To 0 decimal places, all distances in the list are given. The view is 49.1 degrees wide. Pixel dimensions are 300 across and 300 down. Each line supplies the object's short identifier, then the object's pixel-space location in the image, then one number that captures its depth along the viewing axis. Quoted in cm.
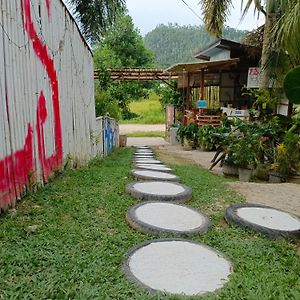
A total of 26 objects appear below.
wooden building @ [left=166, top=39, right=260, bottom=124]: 1223
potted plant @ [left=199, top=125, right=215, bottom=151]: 1155
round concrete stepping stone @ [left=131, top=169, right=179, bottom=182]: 448
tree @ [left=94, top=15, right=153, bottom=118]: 2662
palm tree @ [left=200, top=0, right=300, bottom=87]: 465
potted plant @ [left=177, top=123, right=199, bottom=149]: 1273
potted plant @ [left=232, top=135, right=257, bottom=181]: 627
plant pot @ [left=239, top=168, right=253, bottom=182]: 629
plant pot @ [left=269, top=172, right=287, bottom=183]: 603
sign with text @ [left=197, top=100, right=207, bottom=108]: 1224
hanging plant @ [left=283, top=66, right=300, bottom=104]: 255
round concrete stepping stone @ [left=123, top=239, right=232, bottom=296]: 182
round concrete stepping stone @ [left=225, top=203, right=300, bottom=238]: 270
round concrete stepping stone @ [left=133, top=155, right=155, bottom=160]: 920
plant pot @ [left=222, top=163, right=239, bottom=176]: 648
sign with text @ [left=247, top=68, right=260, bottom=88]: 825
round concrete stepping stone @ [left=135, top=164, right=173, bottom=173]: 561
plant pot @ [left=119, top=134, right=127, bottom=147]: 1538
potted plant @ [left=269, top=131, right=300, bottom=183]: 591
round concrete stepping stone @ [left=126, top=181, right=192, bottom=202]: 342
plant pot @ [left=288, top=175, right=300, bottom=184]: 596
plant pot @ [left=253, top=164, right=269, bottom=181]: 645
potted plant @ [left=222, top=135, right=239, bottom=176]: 646
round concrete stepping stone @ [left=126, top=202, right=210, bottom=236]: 257
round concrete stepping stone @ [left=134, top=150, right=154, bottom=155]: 1118
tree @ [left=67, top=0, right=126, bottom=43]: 828
